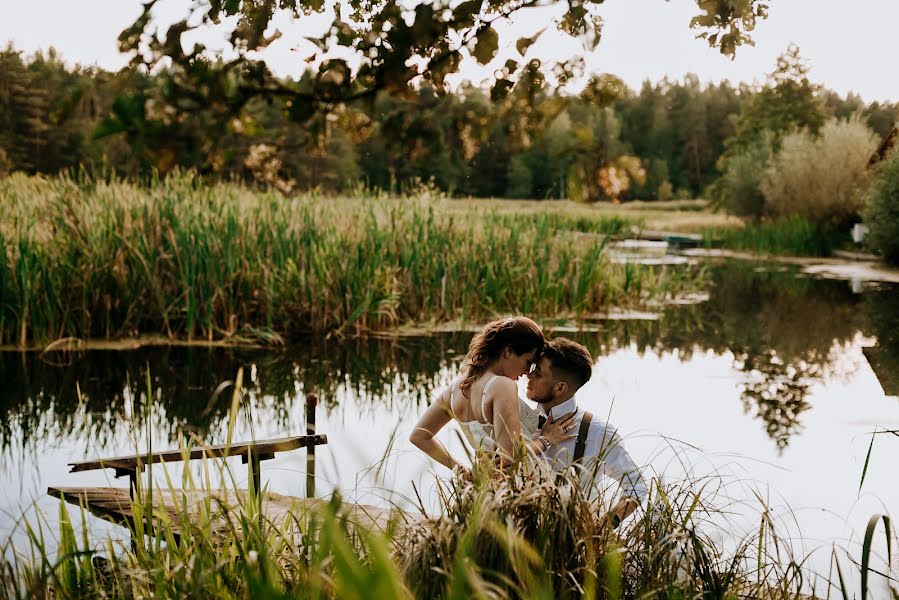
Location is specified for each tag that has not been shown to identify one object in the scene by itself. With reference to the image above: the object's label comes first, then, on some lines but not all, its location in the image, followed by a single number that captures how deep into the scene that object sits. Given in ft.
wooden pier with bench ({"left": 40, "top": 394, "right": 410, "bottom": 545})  10.54
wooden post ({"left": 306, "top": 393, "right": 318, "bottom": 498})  14.52
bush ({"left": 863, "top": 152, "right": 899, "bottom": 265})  62.90
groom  11.04
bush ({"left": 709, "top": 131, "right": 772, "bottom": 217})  95.55
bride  11.17
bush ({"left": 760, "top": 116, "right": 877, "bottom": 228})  79.00
